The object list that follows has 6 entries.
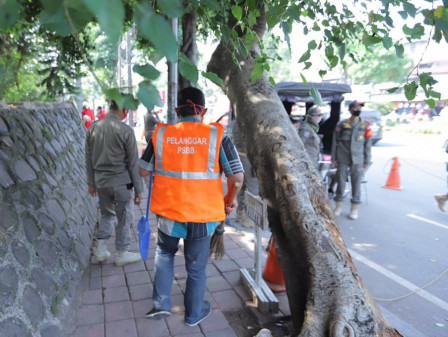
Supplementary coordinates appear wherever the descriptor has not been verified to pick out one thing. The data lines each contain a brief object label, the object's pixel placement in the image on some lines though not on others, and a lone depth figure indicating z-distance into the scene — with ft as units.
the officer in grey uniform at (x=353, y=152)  21.08
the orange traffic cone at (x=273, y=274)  11.78
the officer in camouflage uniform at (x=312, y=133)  20.59
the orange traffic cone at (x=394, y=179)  29.84
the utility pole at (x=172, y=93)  16.35
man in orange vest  8.88
